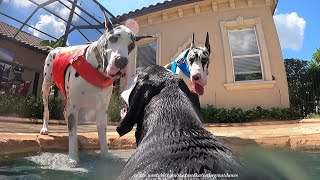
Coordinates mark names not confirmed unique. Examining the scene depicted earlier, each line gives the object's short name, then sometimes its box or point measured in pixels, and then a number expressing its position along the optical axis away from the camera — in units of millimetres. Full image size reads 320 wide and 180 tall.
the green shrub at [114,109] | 6870
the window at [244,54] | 7184
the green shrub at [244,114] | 6384
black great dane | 626
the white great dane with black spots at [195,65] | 2825
